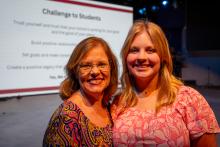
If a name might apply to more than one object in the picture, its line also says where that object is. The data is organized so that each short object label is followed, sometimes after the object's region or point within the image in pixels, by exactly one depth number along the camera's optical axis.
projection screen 4.04
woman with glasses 1.19
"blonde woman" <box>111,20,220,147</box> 1.31
